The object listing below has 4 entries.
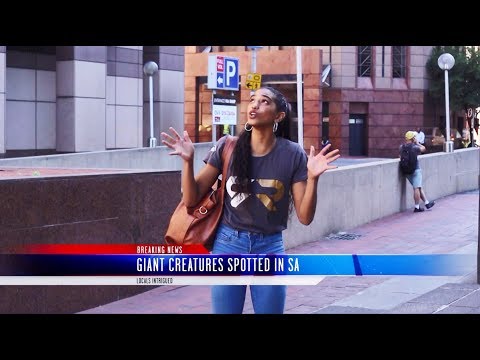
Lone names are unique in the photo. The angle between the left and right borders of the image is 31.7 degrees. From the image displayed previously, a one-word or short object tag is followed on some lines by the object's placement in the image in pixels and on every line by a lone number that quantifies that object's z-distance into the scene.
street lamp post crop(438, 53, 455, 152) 10.54
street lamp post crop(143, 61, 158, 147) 18.66
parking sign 11.39
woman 4.19
